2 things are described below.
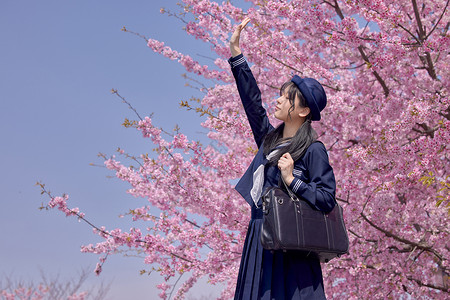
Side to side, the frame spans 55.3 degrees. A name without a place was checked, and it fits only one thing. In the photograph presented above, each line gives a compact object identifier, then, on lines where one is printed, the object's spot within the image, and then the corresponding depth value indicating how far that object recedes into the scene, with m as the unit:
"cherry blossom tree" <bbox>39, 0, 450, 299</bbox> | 5.02
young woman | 2.23
